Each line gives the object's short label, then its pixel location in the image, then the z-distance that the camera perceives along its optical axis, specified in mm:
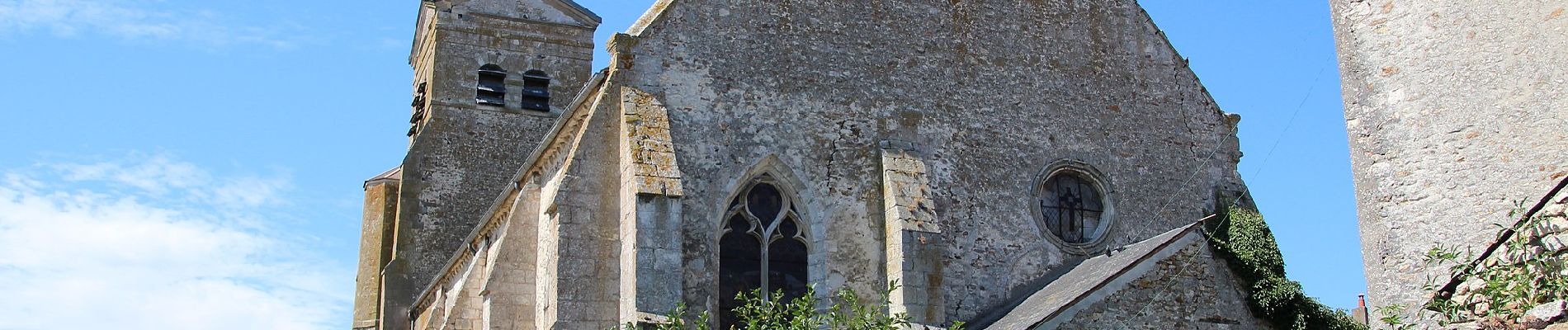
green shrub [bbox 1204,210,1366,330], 15242
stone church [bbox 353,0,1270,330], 15648
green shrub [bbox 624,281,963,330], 13273
